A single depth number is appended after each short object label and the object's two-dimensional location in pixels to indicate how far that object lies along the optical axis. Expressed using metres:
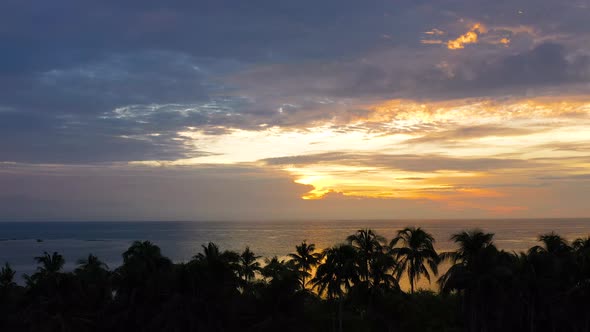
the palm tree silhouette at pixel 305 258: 65.12
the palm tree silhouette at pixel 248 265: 60.34
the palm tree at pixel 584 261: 41.16
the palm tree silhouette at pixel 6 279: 50.64
